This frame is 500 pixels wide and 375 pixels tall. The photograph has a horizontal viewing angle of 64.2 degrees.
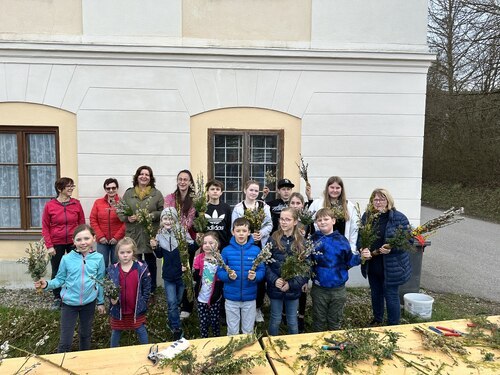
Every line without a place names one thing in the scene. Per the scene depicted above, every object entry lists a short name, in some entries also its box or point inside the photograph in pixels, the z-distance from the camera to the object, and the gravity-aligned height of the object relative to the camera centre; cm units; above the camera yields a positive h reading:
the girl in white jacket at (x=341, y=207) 457 -52
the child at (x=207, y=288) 394 -128
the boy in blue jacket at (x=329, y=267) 393 -104
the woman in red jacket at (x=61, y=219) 503 -78
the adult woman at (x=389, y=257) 433 -105
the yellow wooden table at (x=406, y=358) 240 -125
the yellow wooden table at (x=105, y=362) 236 -126
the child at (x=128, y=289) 361 -119
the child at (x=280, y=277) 382 -111
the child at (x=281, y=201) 491 -51
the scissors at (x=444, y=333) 290 -124
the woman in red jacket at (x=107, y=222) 531 -86
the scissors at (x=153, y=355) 248 -123
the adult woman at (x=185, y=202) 466 -51
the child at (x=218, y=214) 450 -62
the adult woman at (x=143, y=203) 510 -56
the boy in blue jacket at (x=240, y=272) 377 -105
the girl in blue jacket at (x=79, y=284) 356 -113
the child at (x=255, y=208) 450 -57
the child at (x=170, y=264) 429 -113
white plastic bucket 495 -177
